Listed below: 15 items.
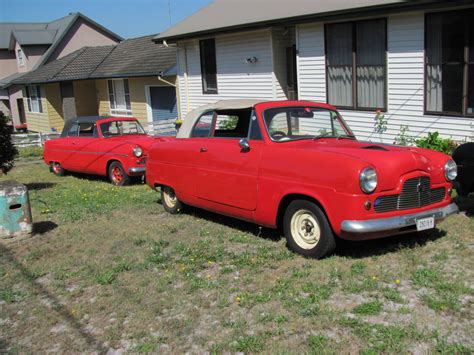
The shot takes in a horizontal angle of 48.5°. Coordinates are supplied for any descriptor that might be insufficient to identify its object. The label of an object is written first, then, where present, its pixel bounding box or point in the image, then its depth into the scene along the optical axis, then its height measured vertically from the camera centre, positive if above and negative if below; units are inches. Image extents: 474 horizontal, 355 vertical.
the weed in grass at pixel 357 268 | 204.1 -71.3
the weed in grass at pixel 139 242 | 265.3 -72.4
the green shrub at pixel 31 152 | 808.9 -75.8
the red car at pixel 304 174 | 203.8 -37.3
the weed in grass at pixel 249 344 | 155.0 -74.6
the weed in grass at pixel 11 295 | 206.5 -75.3
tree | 446.6 -35.7
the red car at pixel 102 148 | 439.8 -42.9
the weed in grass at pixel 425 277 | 191.0 -71.9
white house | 407.5 +26.6
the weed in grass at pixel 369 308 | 171.7 -72.9
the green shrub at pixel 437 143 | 401.5 -48.3
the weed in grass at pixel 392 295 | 179.4 -72.5
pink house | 1331.2 +149.3
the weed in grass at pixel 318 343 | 149.8 -73.8
